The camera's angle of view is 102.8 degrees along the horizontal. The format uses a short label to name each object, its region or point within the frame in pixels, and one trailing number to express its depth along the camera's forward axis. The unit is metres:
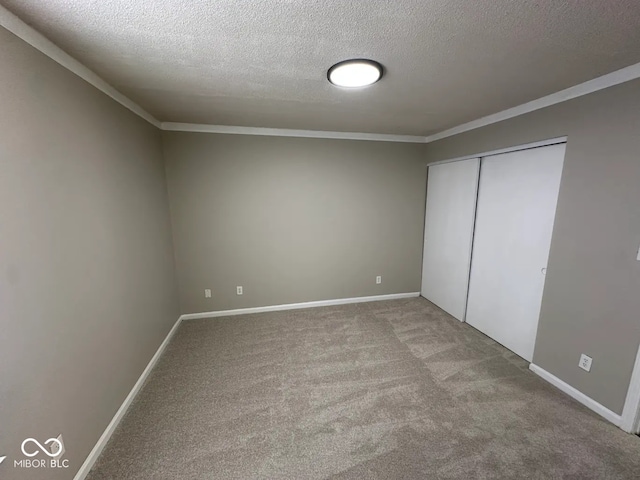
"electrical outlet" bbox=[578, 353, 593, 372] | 1.91
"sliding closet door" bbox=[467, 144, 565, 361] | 2.24
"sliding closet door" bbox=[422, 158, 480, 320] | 3.06
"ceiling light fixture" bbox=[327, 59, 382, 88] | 1.53
